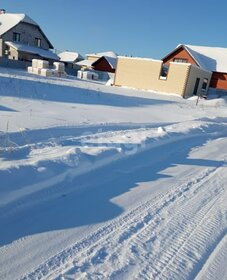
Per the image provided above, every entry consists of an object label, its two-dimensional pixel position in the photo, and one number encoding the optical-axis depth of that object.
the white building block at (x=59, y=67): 23.65
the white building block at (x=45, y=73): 20.55
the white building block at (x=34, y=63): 23.33
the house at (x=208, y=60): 27.21
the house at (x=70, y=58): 43.20
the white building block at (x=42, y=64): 22.83
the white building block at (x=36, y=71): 20.97
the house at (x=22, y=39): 31.37
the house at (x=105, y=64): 34.58
